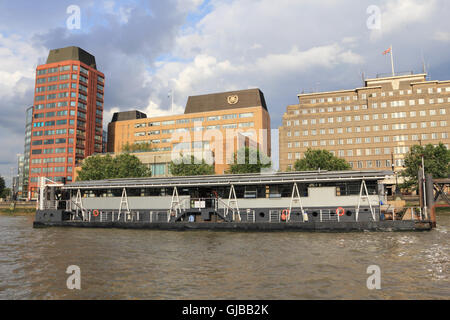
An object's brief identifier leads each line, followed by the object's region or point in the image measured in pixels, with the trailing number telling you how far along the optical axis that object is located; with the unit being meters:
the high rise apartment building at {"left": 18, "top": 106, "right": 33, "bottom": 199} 164.01
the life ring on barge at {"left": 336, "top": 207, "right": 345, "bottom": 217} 35.10
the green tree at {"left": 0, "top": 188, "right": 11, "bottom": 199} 134.50
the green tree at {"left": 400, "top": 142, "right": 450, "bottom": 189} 69.81
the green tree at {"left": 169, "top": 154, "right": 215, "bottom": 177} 76.19
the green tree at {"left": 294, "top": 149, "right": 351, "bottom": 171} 76.62
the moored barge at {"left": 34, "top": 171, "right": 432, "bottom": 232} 34.66
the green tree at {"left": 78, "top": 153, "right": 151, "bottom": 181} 85.56
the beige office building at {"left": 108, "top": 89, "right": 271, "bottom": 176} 107.19
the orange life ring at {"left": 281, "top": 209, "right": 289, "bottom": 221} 36.19
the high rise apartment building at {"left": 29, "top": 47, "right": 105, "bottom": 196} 125.38
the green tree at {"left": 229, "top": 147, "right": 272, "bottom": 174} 72.75
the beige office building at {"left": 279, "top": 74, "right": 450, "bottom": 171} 110.38
